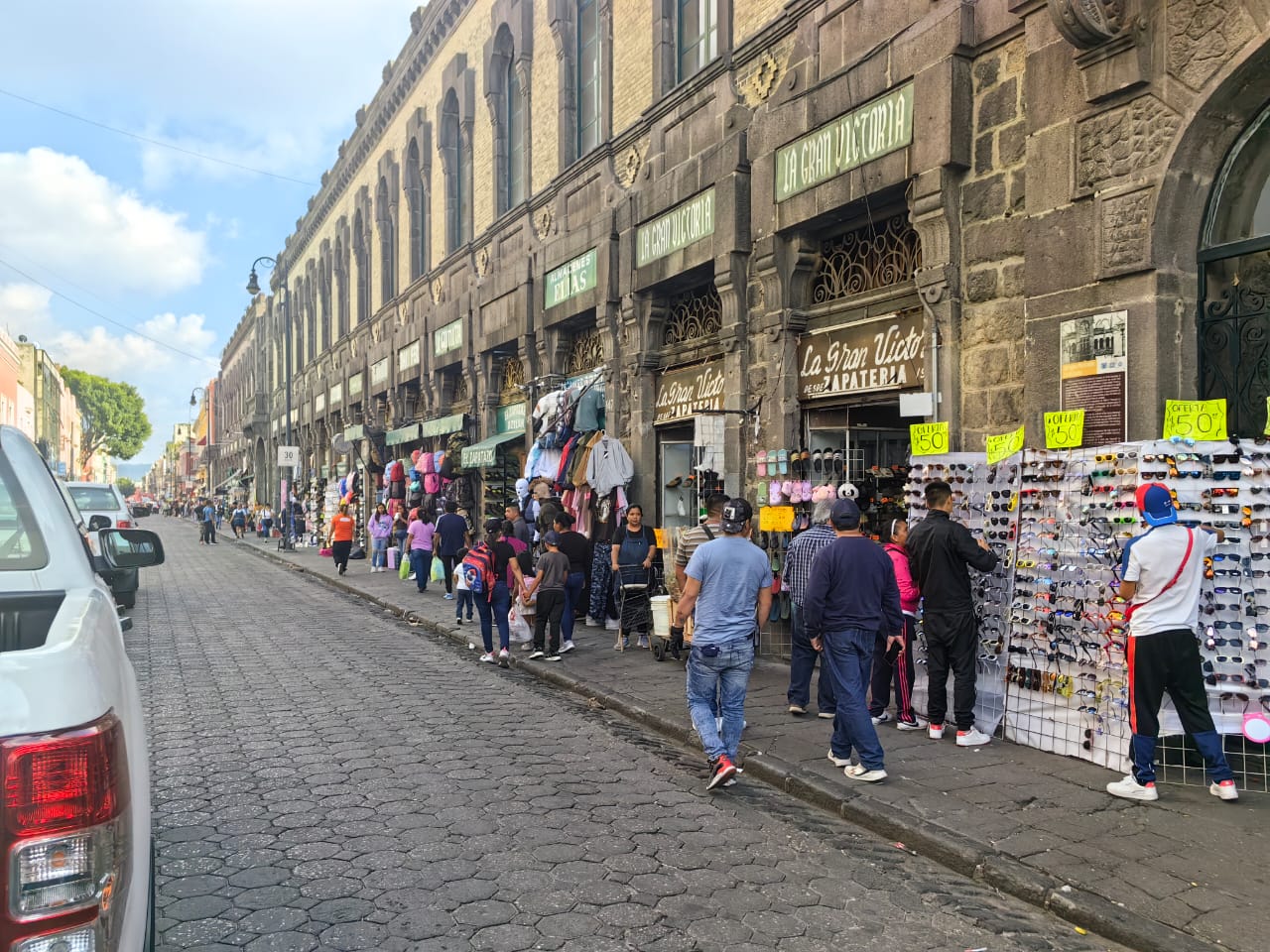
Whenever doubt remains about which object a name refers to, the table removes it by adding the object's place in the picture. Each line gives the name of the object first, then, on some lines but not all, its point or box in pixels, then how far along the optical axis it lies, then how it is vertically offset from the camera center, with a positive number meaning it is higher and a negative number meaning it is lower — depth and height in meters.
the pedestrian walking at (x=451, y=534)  16.30 -0.78
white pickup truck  1.73 -0.60
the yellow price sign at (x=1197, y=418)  5.98 +0.43
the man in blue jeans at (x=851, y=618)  5.91 -0.85
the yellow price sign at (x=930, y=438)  7.82 +0.41
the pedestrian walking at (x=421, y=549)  17.94 -1.17
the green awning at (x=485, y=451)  18.53 +0.76
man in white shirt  5.38 -0.91
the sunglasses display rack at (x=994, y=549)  6.95 -0.55
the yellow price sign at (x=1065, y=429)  6.79 +0.41
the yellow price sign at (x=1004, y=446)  7.04 +0.31
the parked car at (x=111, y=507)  15.37 -0.28
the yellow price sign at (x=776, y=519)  10.06 -0.35
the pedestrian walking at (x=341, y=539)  22.16 -1.20
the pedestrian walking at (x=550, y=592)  10.37 -1.17
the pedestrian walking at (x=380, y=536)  23.05 -1.17
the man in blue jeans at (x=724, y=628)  6.08 -0.92
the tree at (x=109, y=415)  102.19 +8.56
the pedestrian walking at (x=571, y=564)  10.92 -0.94
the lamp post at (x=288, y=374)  33.16 +4.18
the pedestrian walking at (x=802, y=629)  7.67 -1.22
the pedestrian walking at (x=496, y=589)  10.56 -1.15
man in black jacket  6.66 -0.86
